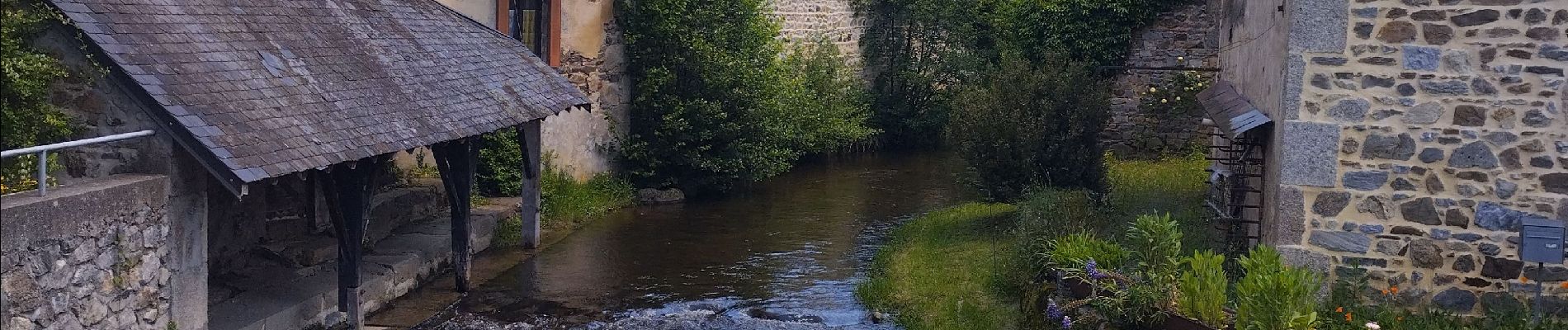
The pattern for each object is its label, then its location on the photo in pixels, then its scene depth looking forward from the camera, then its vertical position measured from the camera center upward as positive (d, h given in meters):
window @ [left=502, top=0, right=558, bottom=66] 13.88 +0.79
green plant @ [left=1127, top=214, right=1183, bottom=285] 7.20 -0.69
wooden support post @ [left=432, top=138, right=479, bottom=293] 10.05 -0.74
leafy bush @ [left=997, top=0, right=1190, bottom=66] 17.84 +1.25
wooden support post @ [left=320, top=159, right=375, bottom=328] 8.27 -0.72
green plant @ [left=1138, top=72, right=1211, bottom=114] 17.28 +0.33
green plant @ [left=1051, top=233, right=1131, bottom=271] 7.90 -0.81
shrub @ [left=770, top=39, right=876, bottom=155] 17.52 +0.12
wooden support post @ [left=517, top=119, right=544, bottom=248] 11.95 -0.75
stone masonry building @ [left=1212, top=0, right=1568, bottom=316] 6.91 -0.06
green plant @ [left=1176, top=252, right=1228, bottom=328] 6.58 -0.83
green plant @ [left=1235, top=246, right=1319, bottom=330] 6.04 -0.79
